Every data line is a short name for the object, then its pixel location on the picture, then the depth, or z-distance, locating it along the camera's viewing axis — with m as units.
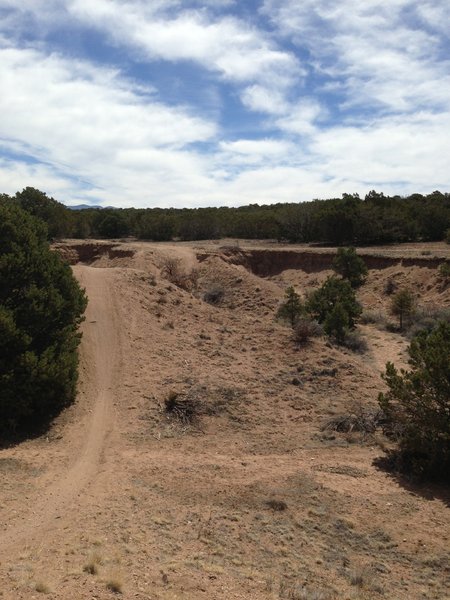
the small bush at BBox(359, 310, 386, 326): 31.97
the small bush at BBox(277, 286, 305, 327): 24.58
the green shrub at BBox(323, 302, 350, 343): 24.36
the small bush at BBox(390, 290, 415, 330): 30.73
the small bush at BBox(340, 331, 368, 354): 24.14
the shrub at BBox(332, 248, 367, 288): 38.62
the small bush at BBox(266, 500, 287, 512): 10.30
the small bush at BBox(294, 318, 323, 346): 19.38
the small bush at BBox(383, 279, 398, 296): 38.12
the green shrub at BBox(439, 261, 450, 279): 33.81
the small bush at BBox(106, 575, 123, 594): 6.98
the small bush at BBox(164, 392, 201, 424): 14.69
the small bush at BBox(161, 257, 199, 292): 29.39
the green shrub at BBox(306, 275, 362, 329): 27.92
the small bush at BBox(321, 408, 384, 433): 14.17
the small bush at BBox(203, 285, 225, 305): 29.76
